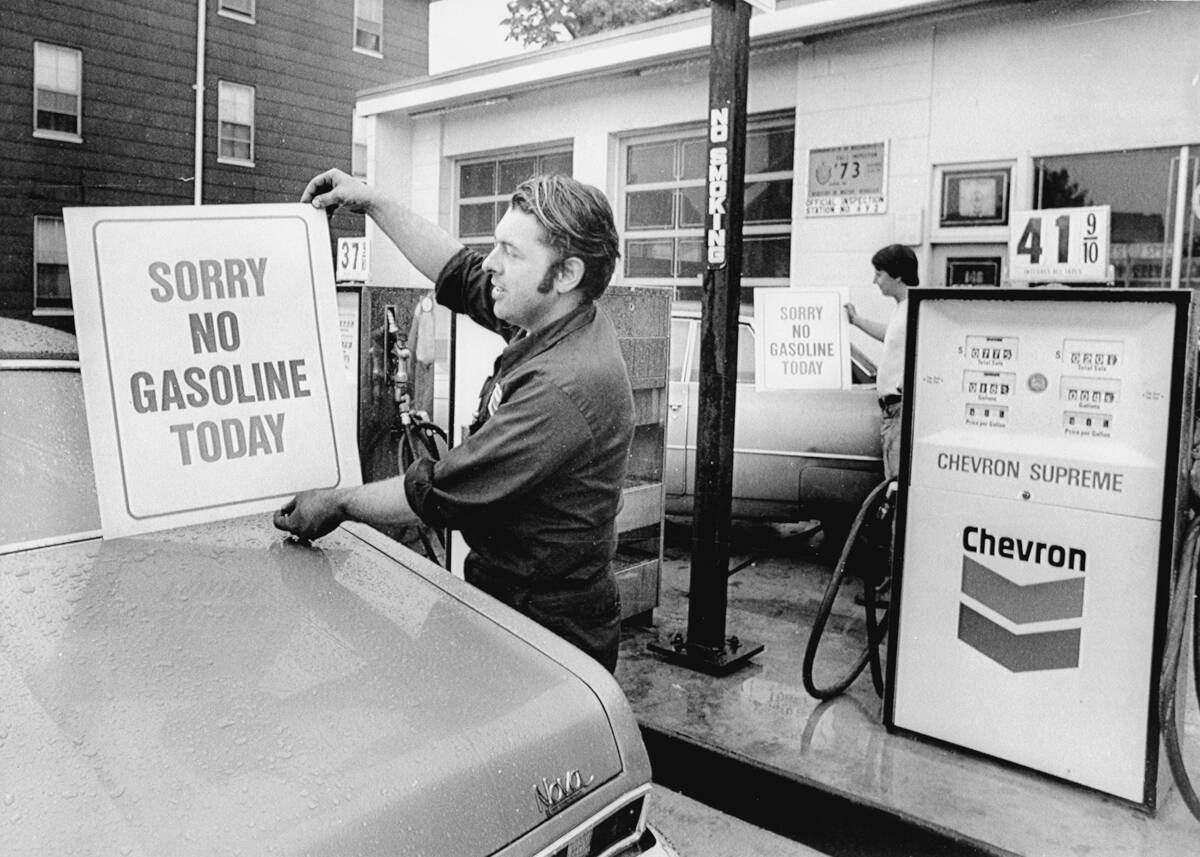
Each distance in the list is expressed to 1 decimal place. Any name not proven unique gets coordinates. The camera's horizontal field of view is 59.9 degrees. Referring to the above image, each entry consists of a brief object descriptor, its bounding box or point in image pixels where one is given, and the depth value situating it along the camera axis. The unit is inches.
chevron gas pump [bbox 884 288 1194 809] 134.0
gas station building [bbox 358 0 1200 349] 295.1
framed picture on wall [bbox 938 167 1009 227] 323.0
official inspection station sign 346.3
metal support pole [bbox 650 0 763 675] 175.3
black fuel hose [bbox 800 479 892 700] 161.6
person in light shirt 222.4
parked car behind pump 259.4
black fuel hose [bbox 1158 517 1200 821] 127.5
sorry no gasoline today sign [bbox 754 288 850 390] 253.8
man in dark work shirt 90.1
